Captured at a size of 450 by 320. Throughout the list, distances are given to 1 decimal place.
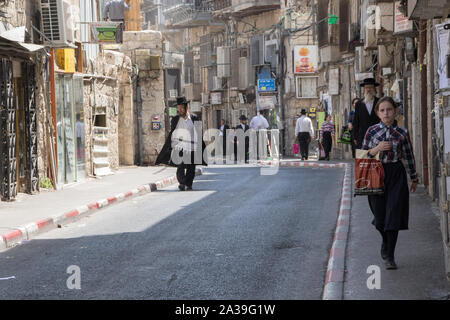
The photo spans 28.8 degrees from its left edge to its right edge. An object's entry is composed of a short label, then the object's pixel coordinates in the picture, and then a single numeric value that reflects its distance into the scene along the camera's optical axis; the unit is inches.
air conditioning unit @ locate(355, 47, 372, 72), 1144.2
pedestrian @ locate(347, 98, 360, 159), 704.4
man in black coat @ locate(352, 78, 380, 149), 504.4
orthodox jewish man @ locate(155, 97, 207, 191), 746.2
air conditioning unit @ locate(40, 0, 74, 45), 732.0
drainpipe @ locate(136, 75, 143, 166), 1197.1
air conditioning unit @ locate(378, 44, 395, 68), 976.3
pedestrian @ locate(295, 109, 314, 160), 1233.4
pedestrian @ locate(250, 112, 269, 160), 1309.1
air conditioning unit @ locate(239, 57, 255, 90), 2011.0
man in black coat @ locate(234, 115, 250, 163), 1379.2
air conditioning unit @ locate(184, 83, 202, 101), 2428.6
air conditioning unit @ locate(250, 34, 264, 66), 1886.1
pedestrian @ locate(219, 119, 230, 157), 1576.0
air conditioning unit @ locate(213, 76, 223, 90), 2220.7
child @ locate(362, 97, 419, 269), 319.6
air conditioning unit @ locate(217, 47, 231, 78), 2135.8
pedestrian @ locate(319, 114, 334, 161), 1216.8
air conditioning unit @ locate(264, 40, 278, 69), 1823.3
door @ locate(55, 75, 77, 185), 796.0
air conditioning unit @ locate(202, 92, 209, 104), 2336.9
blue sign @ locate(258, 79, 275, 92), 1785.2
